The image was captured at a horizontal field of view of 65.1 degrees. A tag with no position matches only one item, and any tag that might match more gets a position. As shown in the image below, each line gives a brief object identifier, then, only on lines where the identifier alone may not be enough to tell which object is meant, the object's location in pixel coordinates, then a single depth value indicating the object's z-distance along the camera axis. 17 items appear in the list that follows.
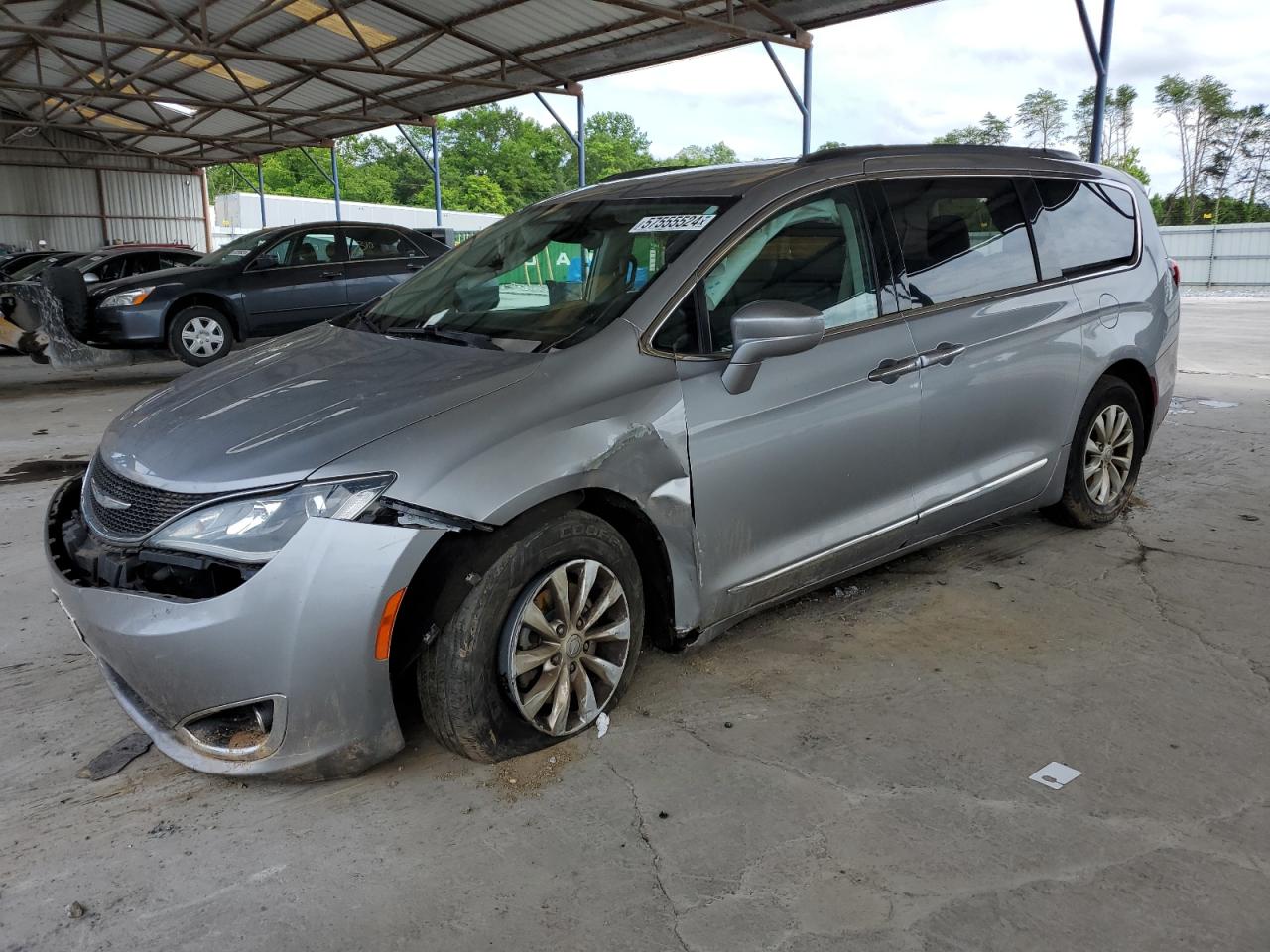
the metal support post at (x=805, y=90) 13.91
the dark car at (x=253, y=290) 10.04
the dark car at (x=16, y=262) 14.91
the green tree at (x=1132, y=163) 53.08
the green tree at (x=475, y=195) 59.00
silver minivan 2.45
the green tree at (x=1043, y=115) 63.03
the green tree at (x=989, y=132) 60.16
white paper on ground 2.72
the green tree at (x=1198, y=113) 49.81
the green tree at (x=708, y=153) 83.50
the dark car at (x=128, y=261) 12.52
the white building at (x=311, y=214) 41.12
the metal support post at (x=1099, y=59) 10.93
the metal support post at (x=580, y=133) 17.72
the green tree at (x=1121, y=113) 56.47
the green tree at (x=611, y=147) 65.75
